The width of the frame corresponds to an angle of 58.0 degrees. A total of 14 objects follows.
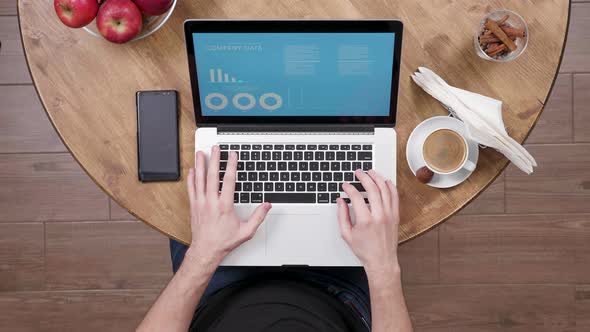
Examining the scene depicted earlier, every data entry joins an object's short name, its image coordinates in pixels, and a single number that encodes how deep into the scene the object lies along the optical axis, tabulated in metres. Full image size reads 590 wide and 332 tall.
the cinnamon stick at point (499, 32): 1.04
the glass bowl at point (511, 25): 1.04
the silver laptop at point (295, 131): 1.02
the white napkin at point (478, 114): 1.02
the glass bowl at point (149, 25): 1.07
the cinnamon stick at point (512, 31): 1.04
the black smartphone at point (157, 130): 1.08
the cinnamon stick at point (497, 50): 1.05
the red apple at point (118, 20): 0.98
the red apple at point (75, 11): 0.96
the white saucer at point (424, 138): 1.07
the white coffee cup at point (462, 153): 1.06
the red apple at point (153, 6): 0.98
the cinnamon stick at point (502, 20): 1.04
